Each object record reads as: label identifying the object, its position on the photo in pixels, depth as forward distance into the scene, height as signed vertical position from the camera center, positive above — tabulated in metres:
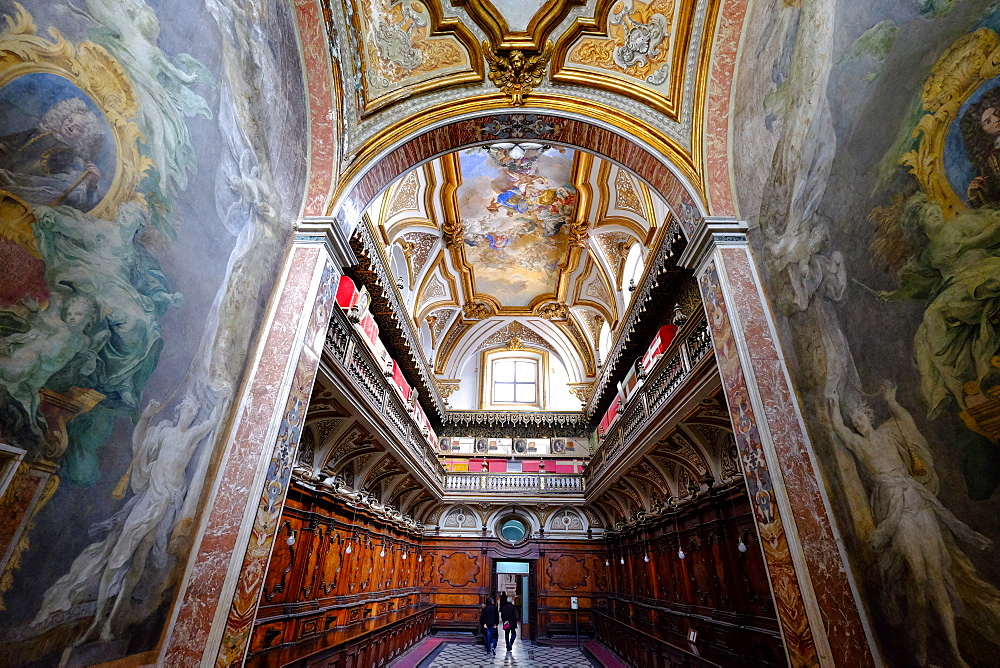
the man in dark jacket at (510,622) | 12.48 -1.27
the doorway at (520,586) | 15.79 -0.59
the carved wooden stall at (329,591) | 6.29 -0.39
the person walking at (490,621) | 11.71 -1.20
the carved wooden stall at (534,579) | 14.83 -0.25
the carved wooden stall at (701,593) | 6.11 -0.27
